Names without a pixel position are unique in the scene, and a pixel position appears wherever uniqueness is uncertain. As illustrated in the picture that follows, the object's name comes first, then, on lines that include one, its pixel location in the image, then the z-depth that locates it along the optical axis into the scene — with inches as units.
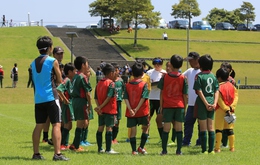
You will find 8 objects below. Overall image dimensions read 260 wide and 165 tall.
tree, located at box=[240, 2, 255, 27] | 3857.0
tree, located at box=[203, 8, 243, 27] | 4284.0
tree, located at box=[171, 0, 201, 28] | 3289.9
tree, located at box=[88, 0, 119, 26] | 2664.9
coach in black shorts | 326.0
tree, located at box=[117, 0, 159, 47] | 2345.0
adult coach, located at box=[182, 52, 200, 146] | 425.7
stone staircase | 1955.0
